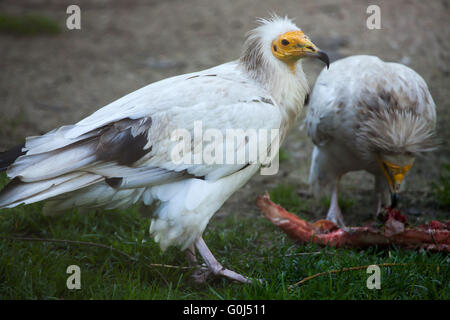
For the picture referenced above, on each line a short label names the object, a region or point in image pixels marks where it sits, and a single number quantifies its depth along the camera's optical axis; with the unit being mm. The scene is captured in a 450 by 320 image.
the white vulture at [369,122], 3723
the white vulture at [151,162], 2834
